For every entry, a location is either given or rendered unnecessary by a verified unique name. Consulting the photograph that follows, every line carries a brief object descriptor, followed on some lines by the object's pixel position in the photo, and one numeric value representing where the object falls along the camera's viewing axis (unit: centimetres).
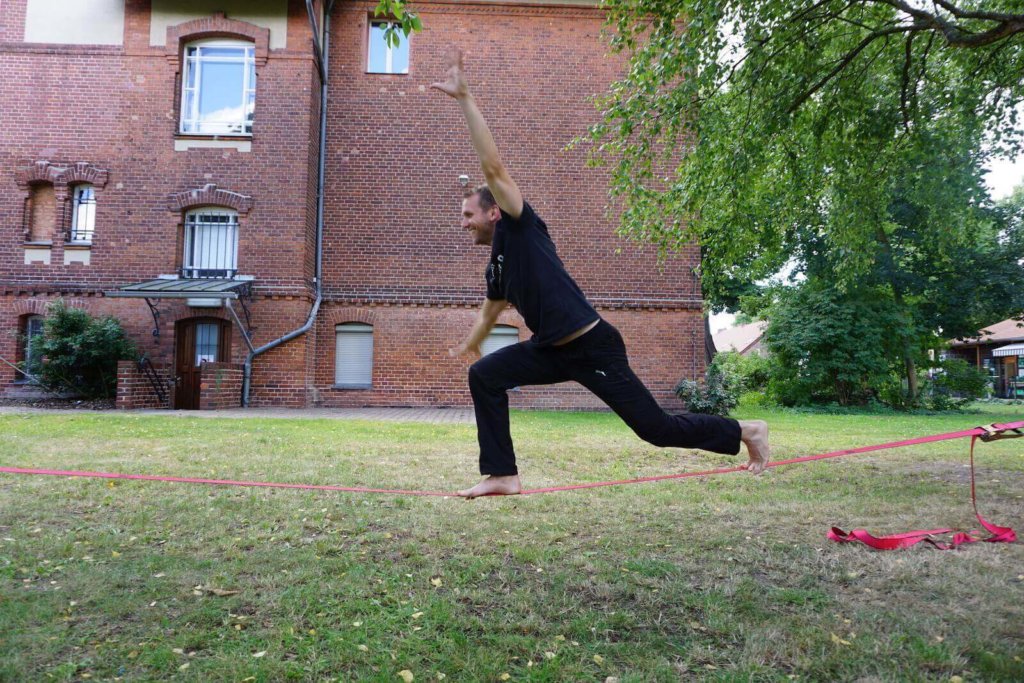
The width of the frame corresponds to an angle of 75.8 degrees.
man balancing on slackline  370
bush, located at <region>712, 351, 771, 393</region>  2561
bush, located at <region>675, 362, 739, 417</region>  1592
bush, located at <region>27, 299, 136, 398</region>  1452
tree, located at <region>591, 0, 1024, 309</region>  789
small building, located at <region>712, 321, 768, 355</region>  6819
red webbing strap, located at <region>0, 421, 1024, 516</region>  403
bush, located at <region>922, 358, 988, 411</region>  2381
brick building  1612
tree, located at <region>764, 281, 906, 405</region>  2148
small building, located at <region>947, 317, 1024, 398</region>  3869
